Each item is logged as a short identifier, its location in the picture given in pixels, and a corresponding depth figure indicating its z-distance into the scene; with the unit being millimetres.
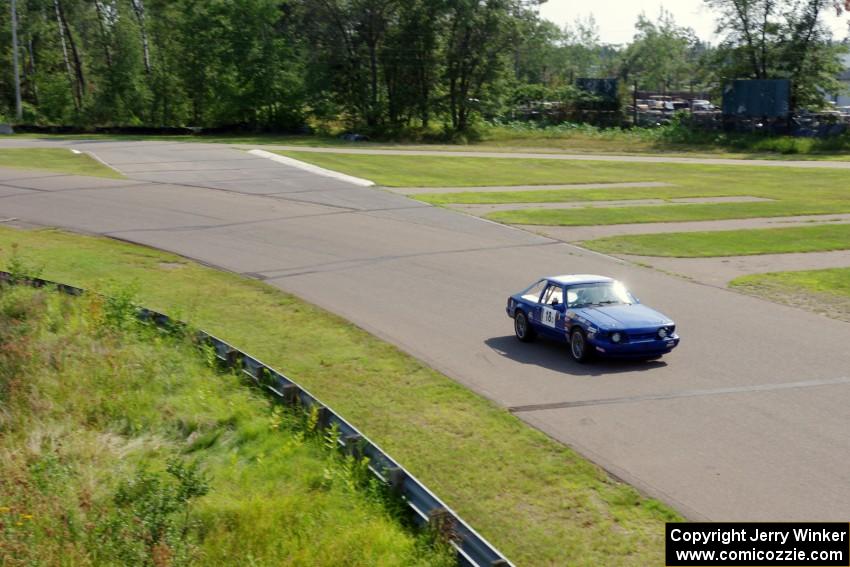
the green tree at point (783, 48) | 72688
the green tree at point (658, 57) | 132125
